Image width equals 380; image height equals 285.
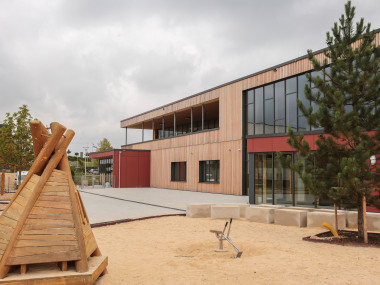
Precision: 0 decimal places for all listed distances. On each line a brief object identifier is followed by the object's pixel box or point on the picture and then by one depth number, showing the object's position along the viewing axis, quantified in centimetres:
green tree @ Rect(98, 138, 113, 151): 6869
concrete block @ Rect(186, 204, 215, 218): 1377
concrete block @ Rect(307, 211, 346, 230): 1095
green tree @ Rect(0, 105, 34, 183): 2764
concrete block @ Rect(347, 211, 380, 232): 1068
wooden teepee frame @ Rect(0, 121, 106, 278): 499
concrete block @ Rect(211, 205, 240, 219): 1325
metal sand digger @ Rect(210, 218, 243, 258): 791
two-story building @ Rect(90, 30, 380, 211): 1772
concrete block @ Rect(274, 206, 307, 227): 1162
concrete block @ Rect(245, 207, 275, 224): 1238
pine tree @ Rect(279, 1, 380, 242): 906
